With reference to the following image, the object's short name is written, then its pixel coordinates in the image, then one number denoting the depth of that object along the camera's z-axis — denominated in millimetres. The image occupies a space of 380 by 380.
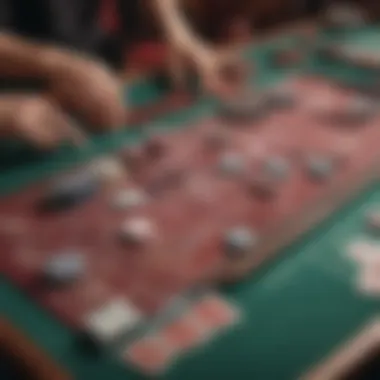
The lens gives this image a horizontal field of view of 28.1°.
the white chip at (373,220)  1302
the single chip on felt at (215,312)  1053
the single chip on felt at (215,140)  1611
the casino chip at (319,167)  1480
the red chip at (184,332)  1006
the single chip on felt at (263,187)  1404
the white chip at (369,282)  1135
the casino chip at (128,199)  1361
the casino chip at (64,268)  1140
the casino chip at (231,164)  1502
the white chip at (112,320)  1010
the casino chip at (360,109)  1796
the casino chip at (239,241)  1212
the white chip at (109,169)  1458
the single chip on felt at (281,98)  1857
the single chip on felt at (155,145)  1577
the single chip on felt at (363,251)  1208
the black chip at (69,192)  1362
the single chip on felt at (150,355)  961
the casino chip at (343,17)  2639
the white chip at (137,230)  1256
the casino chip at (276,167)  1487
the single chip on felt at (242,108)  1787
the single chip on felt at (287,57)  2170
